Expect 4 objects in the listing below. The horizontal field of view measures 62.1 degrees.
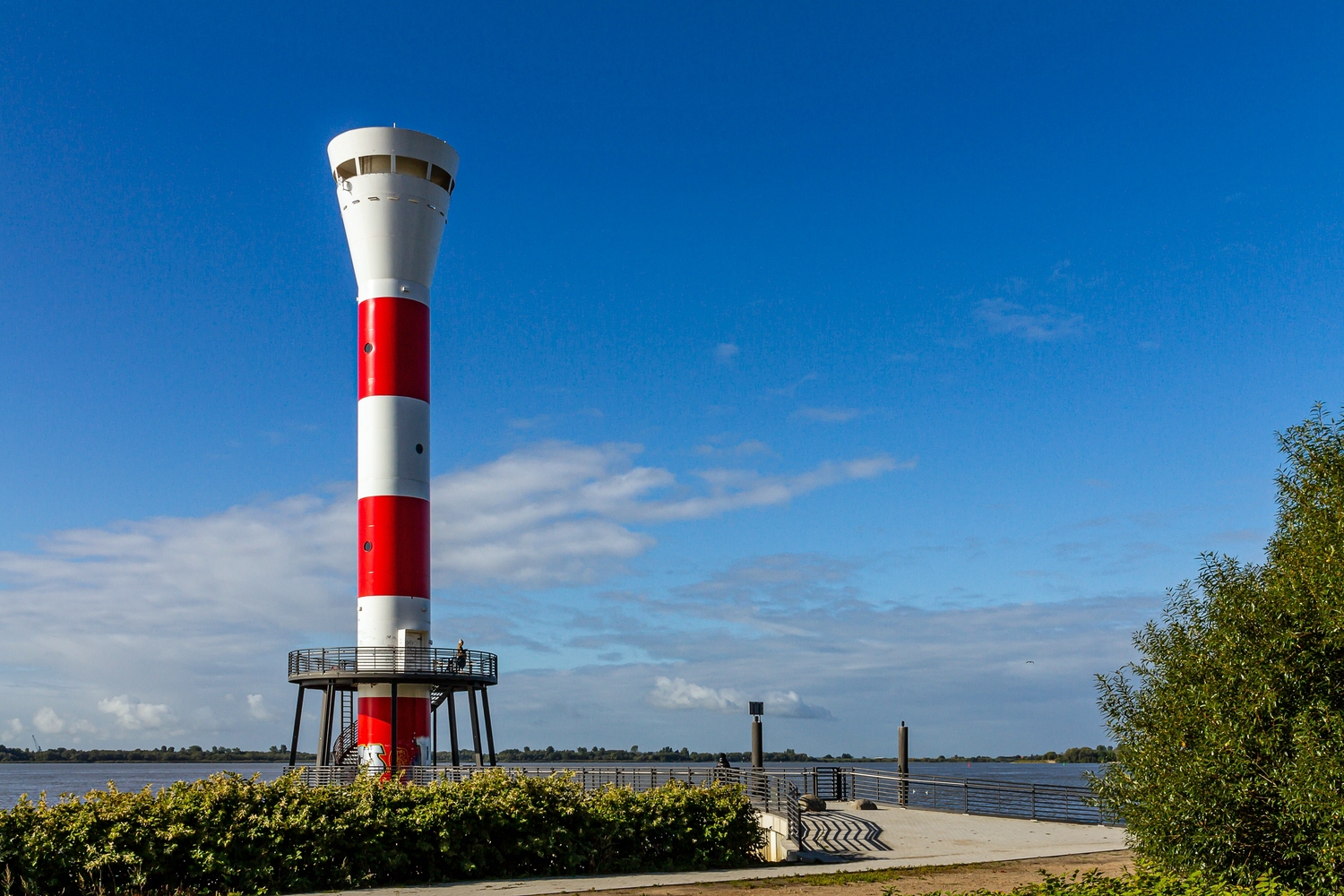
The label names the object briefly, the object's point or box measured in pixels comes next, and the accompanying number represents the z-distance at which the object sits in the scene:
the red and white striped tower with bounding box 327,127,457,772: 32.34
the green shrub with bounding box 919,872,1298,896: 9.80
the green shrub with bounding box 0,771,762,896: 14.86
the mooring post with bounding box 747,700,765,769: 35.03
